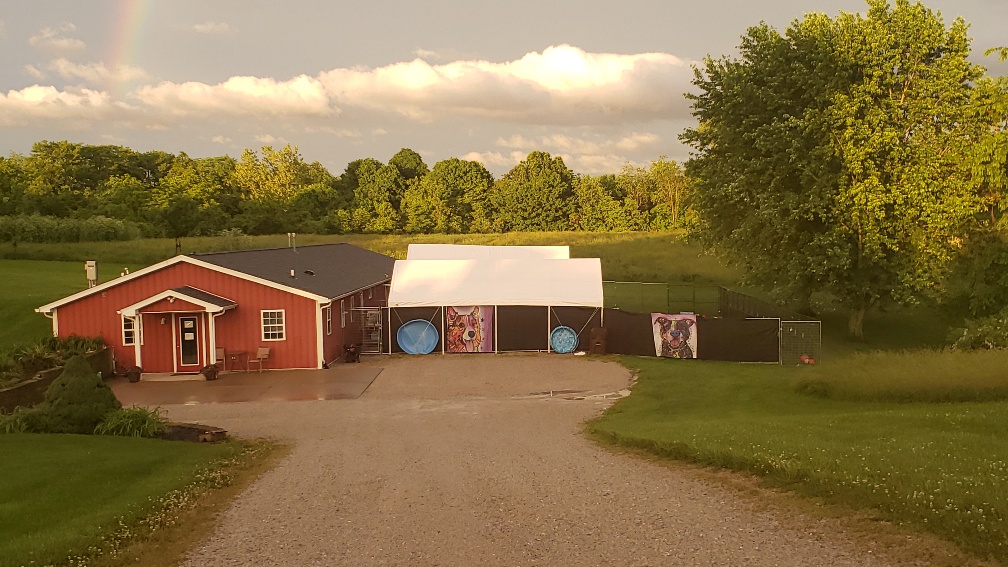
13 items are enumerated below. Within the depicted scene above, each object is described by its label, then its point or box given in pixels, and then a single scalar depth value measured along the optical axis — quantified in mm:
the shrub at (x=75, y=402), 14133
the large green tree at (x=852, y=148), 28641
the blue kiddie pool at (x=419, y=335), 29359
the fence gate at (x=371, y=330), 29891
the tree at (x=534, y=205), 89750
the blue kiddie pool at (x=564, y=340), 29125
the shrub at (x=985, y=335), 21016
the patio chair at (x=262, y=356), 25797
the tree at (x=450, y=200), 89125
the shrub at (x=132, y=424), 14242
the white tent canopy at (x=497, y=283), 29234
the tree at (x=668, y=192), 87312
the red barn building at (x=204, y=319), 25906
